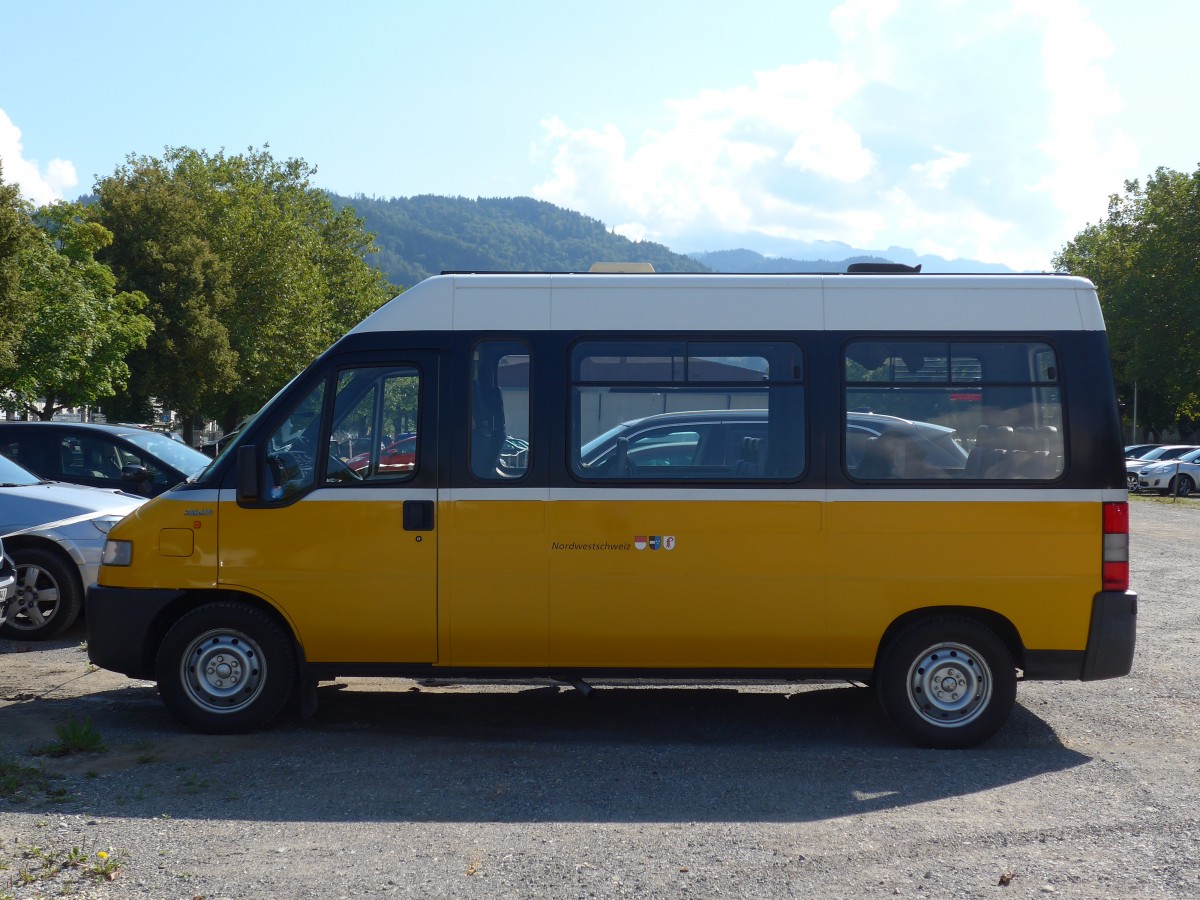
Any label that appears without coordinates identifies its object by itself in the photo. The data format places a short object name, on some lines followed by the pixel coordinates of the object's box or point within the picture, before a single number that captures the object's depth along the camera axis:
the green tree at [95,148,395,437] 44.94
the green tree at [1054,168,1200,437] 52.53
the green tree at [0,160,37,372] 26.89
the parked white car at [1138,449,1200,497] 37.47
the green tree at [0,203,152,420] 32.50
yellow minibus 7.33
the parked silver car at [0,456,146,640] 10.64
